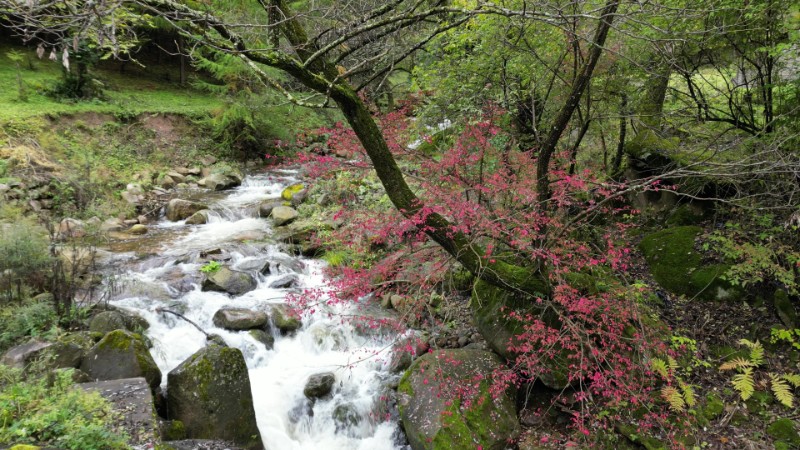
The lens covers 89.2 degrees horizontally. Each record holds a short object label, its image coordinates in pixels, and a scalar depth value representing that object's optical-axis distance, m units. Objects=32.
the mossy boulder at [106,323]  5.40
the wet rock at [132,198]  10.73
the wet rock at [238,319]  6.29
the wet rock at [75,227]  8.24
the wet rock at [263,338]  6.18
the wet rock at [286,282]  7.61
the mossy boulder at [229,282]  7.19
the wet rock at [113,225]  9.30
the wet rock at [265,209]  10.85
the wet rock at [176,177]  12.90
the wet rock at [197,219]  10.21
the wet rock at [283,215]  10.13
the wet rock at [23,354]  4.36
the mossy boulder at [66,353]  4.32
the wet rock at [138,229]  9.41
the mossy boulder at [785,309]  4.66
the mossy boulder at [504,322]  4.75
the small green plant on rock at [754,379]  4.18
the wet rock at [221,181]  12.94
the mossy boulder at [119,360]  4.35
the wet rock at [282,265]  8.00
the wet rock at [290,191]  11.63
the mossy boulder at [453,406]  4.35
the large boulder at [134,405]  3.08
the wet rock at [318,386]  5.45
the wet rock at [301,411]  5.27
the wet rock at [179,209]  10.38
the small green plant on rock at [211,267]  7.60
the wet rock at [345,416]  5.24
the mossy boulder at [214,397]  4.32
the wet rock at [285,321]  6.50
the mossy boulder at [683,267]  5.39
